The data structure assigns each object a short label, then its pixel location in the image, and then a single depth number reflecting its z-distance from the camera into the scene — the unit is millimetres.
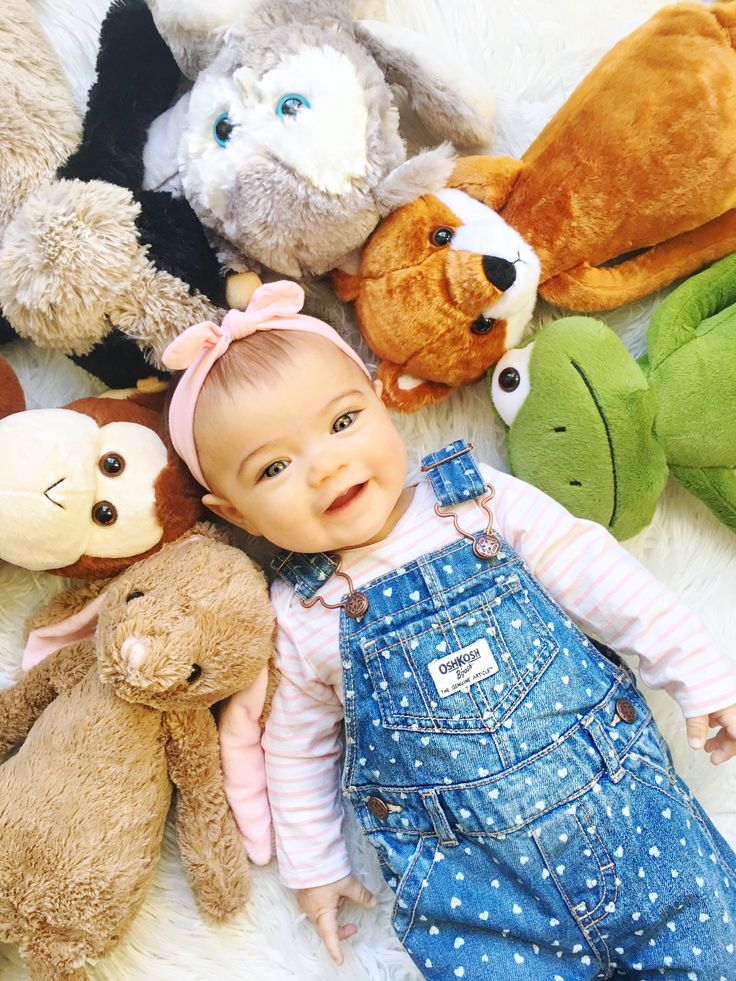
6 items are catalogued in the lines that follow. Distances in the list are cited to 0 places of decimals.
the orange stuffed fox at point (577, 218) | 852
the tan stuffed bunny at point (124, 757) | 826
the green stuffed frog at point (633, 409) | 907
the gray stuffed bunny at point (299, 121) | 836
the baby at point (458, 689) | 832
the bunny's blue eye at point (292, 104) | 832
